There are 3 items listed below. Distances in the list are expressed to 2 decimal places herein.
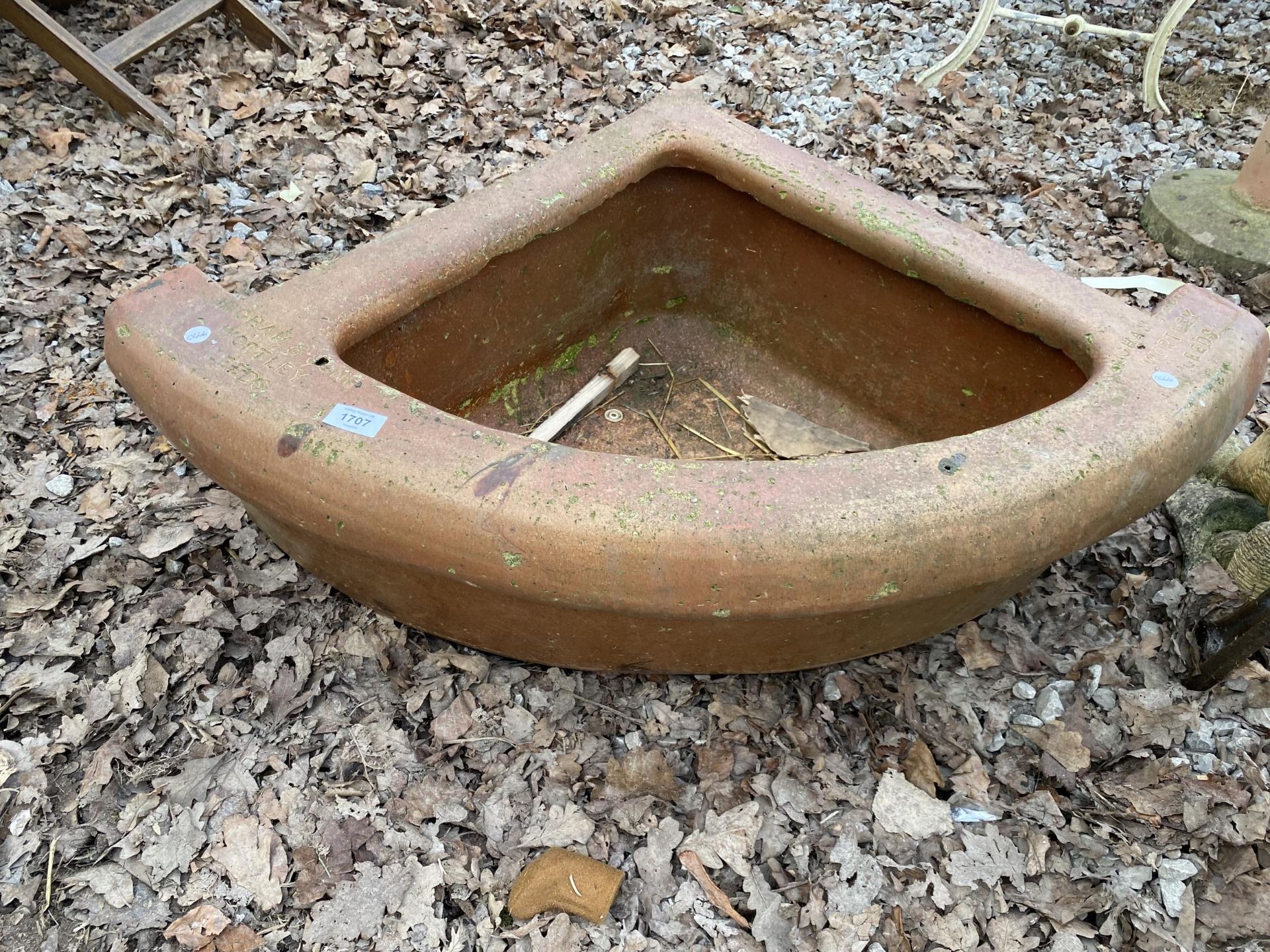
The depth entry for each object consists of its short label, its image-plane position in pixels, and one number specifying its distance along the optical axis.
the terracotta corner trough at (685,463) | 1.34
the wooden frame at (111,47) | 3.38
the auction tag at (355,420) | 1.41
